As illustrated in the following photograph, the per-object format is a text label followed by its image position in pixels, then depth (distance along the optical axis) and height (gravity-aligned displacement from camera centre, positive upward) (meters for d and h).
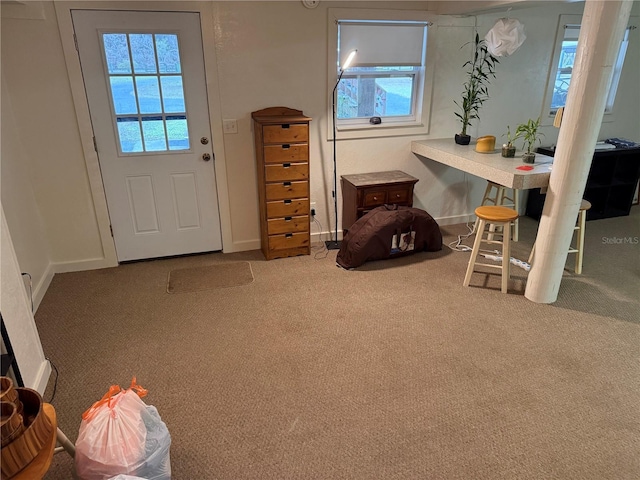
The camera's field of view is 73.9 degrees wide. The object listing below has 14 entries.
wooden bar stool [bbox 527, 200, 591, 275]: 3.20 -1.14
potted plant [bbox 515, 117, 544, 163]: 3.07 -0.39
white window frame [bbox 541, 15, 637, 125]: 4.05 +0.02
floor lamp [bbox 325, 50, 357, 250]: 3.34 -0.83
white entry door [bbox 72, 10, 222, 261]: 3.05 -0.36
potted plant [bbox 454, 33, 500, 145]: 3.84 -0.05
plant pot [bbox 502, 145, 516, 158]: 3.23 -0.52
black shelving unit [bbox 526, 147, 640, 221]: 4.39 -1.04
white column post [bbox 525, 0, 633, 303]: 2.29 -0.32
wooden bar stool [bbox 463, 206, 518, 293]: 2.94 -0.93
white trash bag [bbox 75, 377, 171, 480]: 1.48 -1.22
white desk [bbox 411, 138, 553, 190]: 2.80 -0.58
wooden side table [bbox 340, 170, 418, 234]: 3.66 -0.92
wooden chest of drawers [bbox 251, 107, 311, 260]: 3.31 -0.76
